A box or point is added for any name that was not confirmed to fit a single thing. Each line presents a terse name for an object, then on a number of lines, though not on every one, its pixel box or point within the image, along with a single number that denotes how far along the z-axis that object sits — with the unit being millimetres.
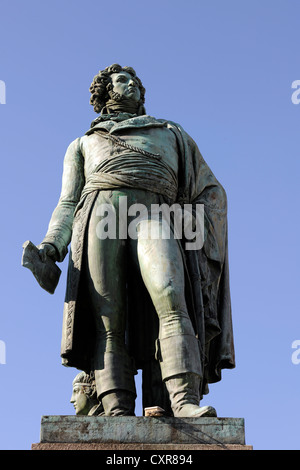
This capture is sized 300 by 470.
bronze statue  12188
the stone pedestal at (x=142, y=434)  11109
